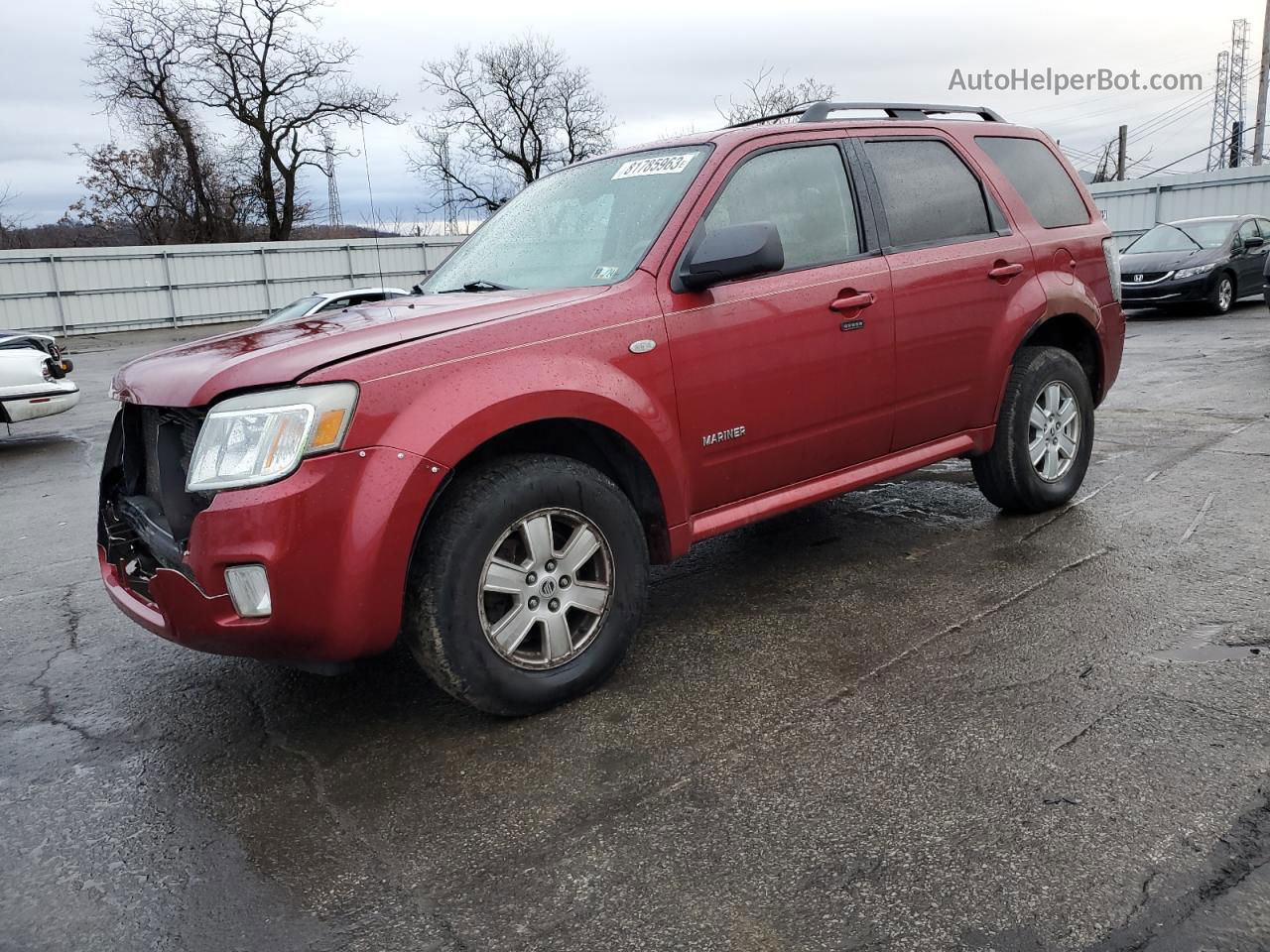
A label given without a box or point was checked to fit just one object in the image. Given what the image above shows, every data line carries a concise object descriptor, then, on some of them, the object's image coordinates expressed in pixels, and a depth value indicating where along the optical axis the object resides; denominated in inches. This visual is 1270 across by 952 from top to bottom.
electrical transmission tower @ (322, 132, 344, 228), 1549.0
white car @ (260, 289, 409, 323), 490.9
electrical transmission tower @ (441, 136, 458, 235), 1752.8
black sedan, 613.0
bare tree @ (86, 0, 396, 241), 1467.8
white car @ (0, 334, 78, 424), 404.2
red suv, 114.3
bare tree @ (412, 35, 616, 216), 1870.1
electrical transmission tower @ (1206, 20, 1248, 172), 1985.7
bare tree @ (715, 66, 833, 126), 1701.5
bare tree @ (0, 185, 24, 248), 1330.1
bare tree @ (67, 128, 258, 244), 1530.5
